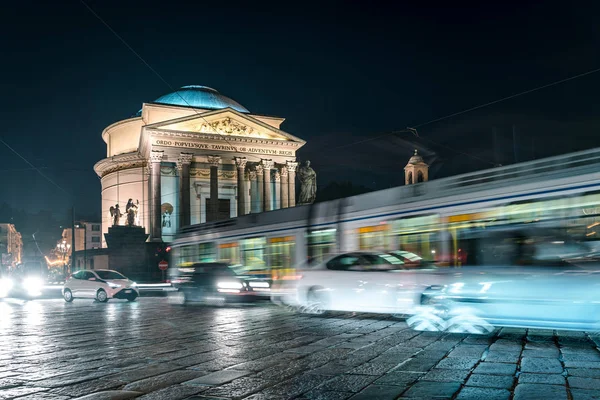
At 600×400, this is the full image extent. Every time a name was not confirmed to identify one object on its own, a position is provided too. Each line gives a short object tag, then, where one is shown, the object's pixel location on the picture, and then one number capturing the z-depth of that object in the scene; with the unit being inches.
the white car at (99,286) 894.4
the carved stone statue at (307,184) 1930.4
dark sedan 704.4
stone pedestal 1758.1
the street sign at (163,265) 1277.7
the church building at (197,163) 2075.5
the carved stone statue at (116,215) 2061.6
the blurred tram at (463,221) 374.0
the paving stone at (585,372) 245.0
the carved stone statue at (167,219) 2221.9
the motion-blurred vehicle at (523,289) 344.8
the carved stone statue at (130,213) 1973.4
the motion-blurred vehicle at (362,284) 458.6
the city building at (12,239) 5467.5
